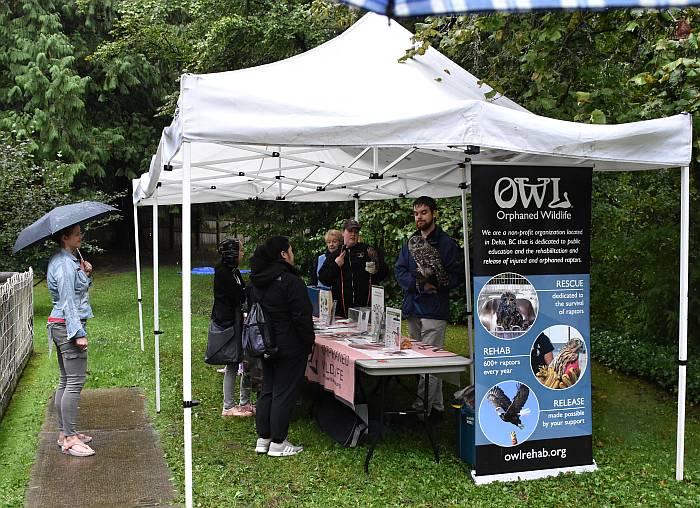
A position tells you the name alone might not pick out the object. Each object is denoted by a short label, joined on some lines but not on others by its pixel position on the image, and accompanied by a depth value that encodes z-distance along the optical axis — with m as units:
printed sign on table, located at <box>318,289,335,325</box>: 7.10
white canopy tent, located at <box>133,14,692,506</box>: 4.28
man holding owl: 6.12
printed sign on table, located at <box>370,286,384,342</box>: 6.03
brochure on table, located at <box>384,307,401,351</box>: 5.69
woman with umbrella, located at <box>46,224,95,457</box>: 5.34
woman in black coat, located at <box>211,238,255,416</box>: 6.34
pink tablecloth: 5.41
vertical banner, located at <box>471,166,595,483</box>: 4.99
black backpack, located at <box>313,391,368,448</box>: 5.82
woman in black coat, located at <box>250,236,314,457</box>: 5.31
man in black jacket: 7.30
